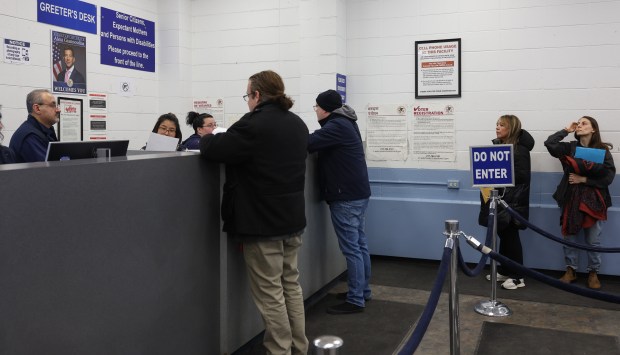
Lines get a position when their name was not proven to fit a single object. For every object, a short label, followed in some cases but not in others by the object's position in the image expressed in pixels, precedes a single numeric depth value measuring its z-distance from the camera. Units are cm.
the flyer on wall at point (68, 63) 467
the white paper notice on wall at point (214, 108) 599
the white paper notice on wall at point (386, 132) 533
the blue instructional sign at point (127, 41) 523
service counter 173
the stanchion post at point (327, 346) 120
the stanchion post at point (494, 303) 387
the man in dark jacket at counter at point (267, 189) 265
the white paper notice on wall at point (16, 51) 428
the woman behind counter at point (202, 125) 462
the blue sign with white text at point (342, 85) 525
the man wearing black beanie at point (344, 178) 378
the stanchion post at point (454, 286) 248
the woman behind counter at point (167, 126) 451
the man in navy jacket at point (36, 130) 340
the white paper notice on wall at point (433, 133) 516
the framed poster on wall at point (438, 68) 509
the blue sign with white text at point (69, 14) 456
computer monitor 246
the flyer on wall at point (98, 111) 507
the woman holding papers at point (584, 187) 442
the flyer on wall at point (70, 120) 475
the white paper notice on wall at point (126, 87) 541
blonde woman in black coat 457
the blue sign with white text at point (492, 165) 400
